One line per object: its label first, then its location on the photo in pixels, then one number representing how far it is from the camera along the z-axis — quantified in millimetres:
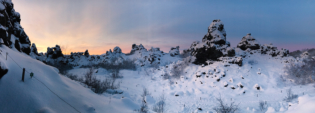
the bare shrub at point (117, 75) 29527
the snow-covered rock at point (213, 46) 23125
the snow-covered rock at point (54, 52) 44875
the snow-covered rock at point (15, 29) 10605
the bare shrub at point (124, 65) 41500
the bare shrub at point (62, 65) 43100
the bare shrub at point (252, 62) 21170
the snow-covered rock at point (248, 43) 26327
